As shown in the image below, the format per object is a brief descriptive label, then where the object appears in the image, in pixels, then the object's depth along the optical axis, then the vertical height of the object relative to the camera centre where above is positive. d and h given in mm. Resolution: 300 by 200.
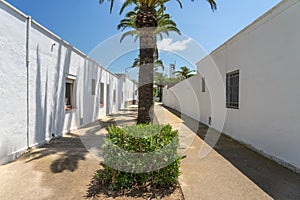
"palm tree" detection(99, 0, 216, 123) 6523 +2057
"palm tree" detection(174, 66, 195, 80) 28767 +5165
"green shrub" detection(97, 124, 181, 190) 2972 -1208
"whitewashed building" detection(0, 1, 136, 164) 4039 +497
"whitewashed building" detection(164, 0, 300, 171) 3853 +532
